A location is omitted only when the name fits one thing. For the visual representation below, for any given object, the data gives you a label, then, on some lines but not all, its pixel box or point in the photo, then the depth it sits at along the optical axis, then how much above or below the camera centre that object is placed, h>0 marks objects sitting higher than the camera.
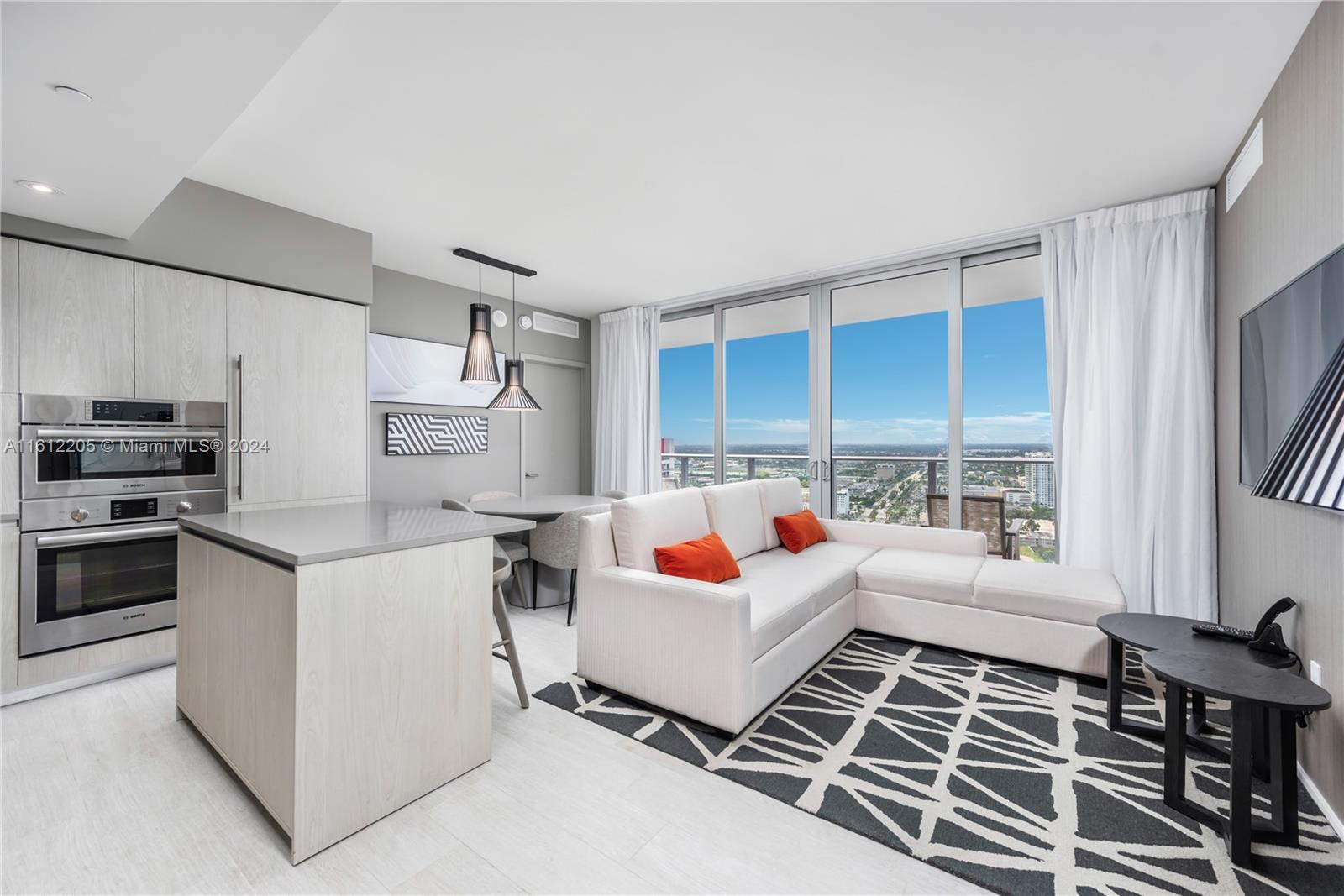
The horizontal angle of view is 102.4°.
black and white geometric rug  1.57 -1.20
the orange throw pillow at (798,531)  3.89 -0.61
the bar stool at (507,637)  2.44 -0.87
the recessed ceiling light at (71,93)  1.66 +1.09
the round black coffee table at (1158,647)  1.91 -0.73
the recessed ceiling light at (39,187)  2.23 +1.07
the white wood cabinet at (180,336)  2.88 +0.60
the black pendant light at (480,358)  3.65 +0.60
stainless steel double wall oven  2.59 -0.32
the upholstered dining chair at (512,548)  3.75 -0.72
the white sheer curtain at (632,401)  5.88 +0.51
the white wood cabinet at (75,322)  2.56 +0.60
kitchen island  1.58 -0.70
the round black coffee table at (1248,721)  1.54 -0.81
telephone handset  1.90 -0.67
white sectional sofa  2.31 -0.81
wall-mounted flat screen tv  1.72 +0.37
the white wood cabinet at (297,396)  3.19 +0.31
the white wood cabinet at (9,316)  2.48 +0.59
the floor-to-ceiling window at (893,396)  4.23 +0.49
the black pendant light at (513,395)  4.00 +0.39
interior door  5.90 +0.18
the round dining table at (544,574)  3.99 -0.98
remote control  2.06 -0.70
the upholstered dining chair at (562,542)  3.66 -0.65
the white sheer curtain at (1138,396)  3.15 +0.34
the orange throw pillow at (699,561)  2.69 -0.58
